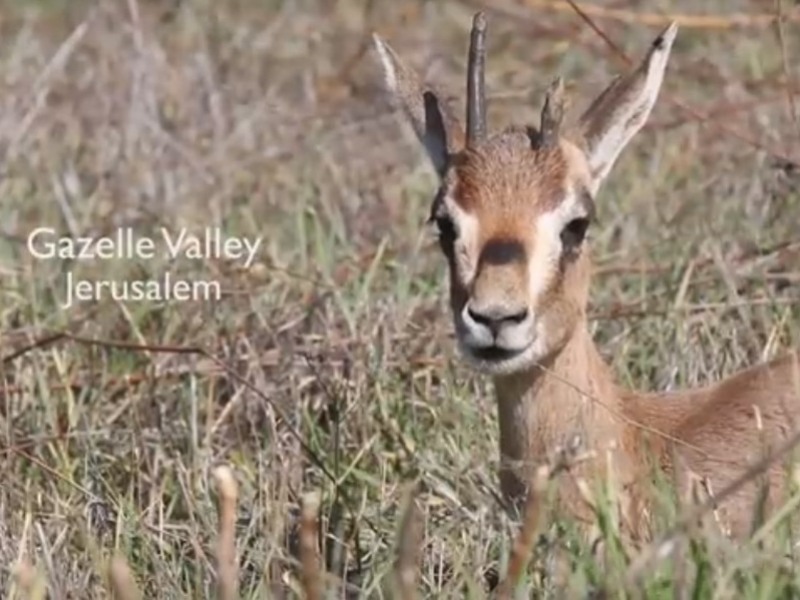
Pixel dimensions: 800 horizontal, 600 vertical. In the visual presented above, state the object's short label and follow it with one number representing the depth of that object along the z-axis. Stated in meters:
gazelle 9.09
